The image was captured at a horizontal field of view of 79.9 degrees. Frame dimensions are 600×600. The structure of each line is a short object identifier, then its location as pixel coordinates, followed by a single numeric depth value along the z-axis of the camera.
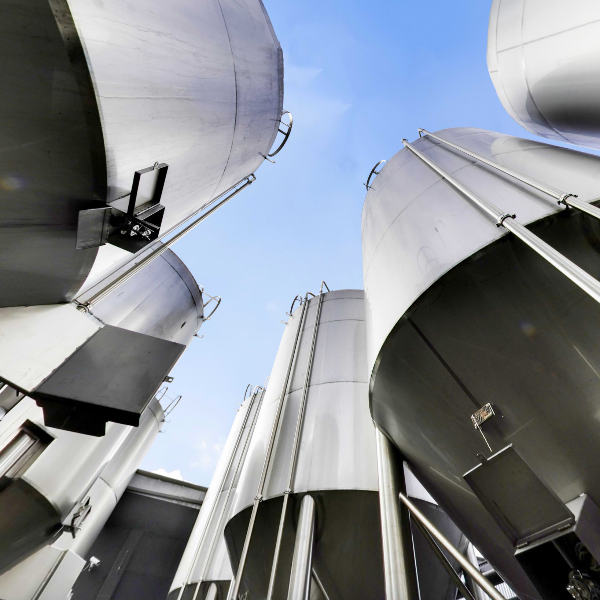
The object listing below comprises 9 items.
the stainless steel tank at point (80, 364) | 2.53
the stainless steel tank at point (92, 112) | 1.59
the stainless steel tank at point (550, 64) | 3.66
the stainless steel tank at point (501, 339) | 2.45
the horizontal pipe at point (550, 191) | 2.27
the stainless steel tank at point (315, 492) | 4.33
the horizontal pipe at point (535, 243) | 1.98
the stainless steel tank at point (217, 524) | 7.54
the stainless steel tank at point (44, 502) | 4.68
